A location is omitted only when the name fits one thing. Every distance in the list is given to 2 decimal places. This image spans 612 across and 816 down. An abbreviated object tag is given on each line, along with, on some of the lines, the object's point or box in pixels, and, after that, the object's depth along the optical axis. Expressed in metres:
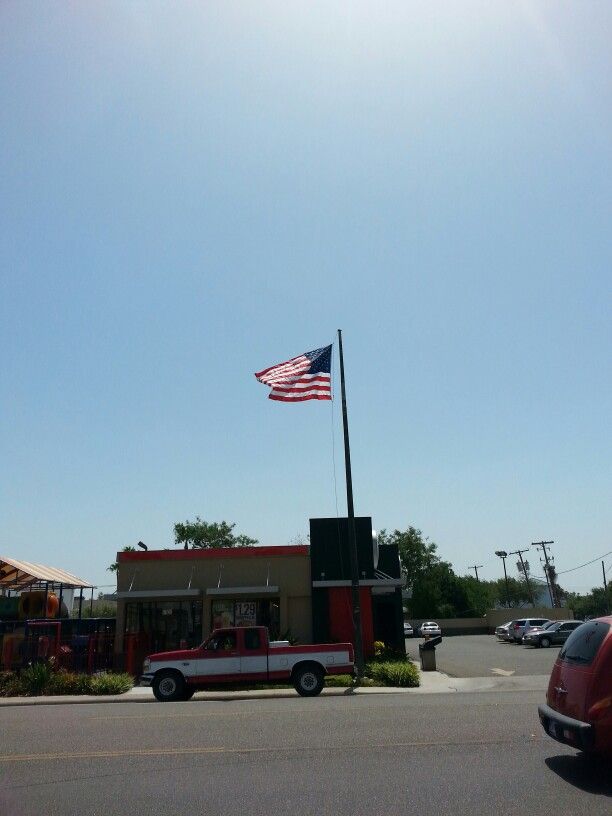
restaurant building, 27.08
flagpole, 20.89
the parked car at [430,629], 57.91
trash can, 25.12
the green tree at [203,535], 88.44
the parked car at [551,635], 39.59
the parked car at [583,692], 7.71
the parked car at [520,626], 44.95
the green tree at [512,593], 119.38
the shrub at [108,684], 19.97
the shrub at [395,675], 19.91
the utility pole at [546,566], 80.06
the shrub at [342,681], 19.89
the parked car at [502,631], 47.56
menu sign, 27.61
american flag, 20.59
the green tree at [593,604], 102.39
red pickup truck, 17.47
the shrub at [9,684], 20.00
